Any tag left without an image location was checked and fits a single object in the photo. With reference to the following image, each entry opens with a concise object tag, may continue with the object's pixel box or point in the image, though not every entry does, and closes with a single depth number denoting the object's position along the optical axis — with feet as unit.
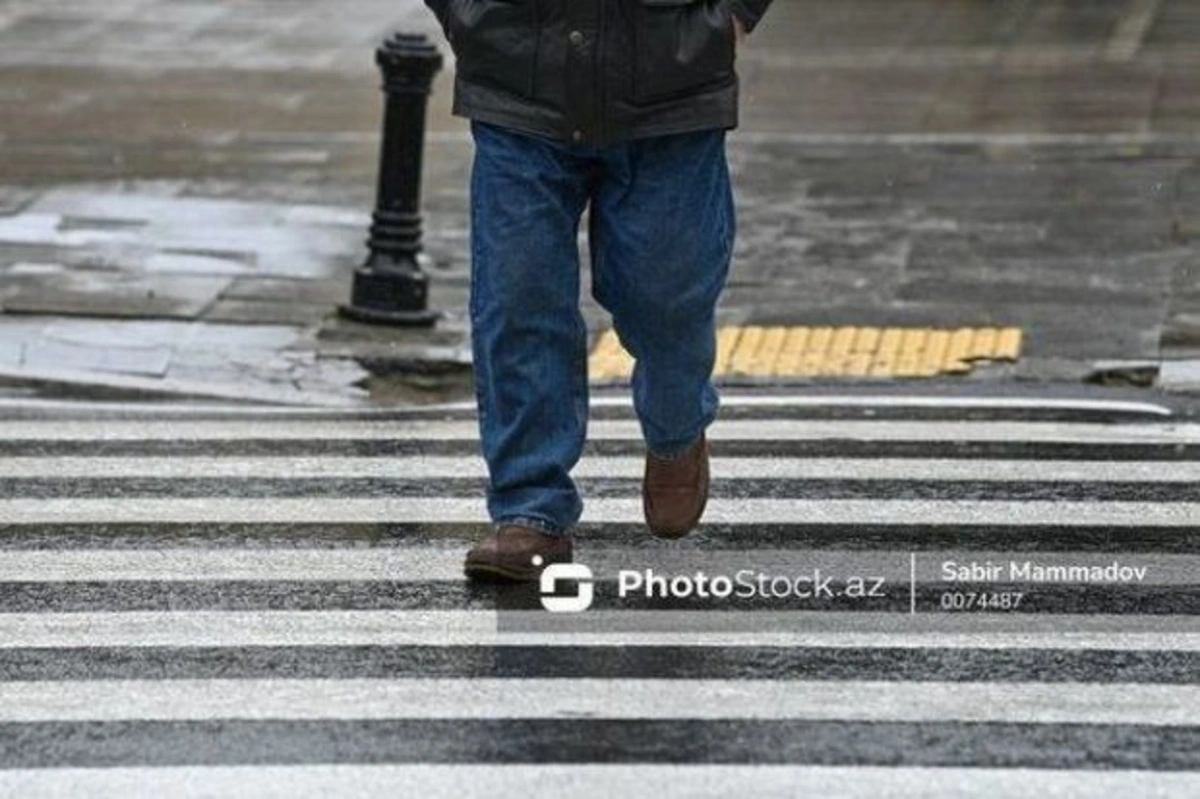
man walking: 44.19
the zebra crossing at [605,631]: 36.35
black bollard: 79.92
